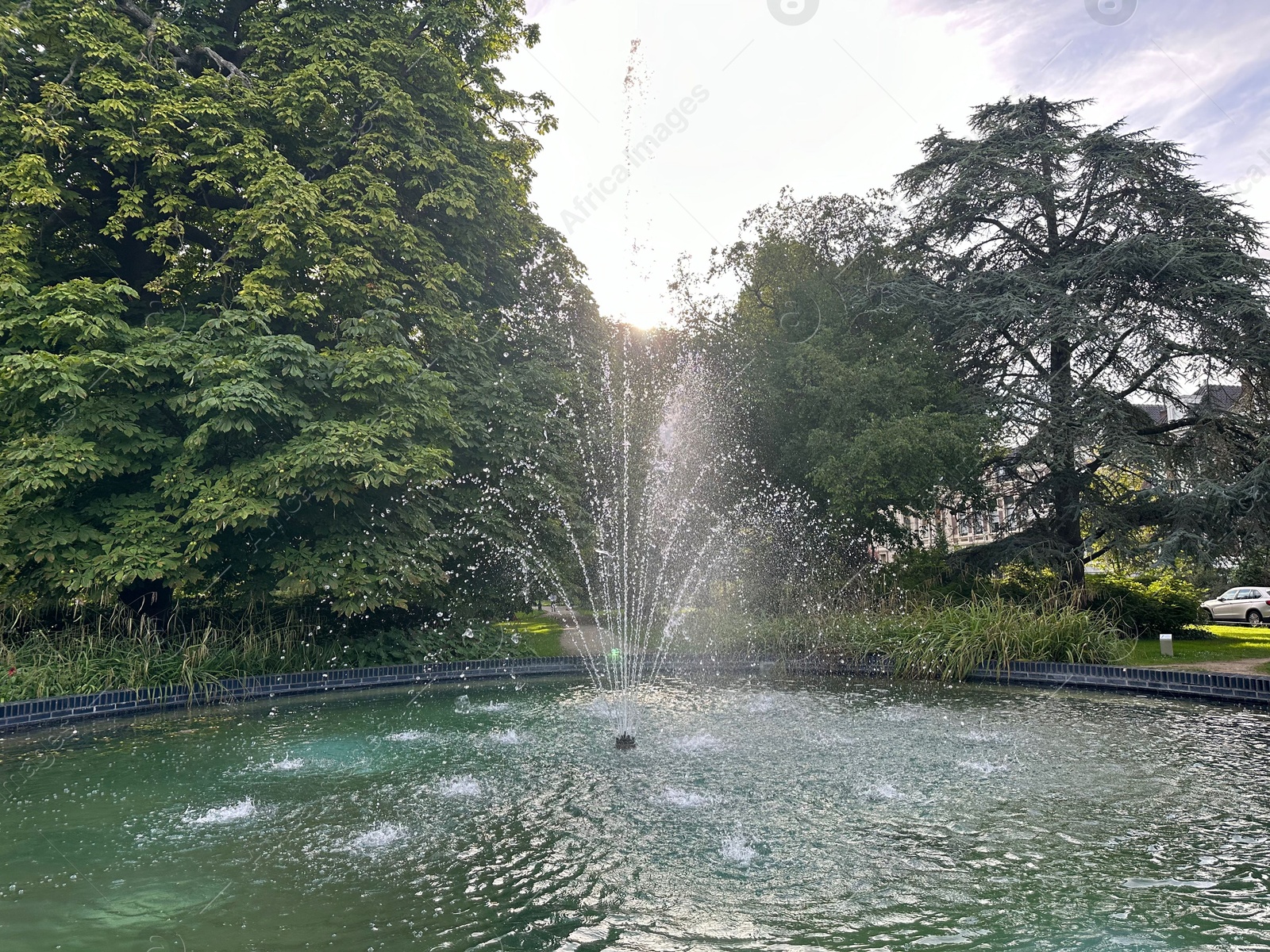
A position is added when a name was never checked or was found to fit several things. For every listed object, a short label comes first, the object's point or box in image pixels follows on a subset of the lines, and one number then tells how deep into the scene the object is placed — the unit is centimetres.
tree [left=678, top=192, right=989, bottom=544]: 1850
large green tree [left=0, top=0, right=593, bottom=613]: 1188
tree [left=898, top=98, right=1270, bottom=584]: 1831
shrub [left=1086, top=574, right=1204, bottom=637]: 1898
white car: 2638
